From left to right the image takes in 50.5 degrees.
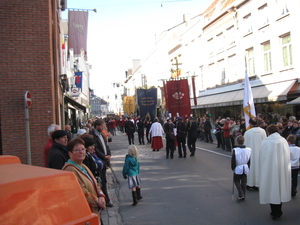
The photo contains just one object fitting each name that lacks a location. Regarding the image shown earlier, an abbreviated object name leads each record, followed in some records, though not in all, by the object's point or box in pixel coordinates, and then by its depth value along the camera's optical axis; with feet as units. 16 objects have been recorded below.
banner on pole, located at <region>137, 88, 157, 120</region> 93.91
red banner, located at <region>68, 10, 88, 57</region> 48.62
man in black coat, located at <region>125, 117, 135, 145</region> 63.93
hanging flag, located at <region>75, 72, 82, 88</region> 93.79
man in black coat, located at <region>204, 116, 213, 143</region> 65.34
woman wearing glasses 11.48
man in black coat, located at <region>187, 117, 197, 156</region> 45.39
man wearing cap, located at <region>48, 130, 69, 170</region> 14.35
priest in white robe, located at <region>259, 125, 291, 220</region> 18.76
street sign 27.13
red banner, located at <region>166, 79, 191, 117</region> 74.95
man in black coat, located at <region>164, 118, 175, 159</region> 45.14
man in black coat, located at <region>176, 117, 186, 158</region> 44.79
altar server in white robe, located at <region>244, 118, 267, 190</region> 25.08
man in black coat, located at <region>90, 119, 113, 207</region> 22.08
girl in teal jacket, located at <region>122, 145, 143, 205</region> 23.07
